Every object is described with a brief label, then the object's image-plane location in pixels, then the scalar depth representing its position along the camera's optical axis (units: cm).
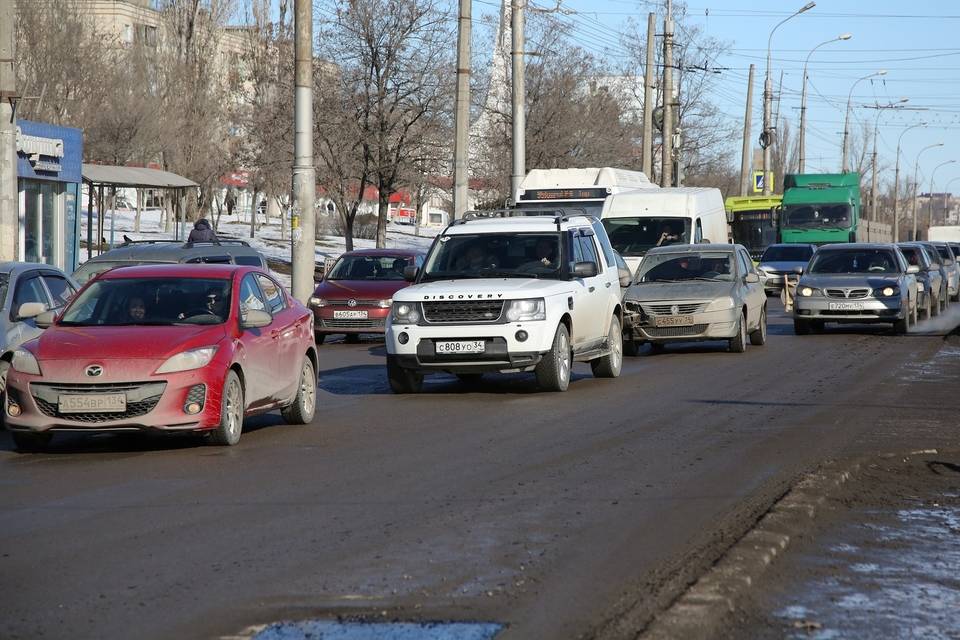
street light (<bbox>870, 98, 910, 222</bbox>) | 8730
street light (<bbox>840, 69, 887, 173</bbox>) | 9254
